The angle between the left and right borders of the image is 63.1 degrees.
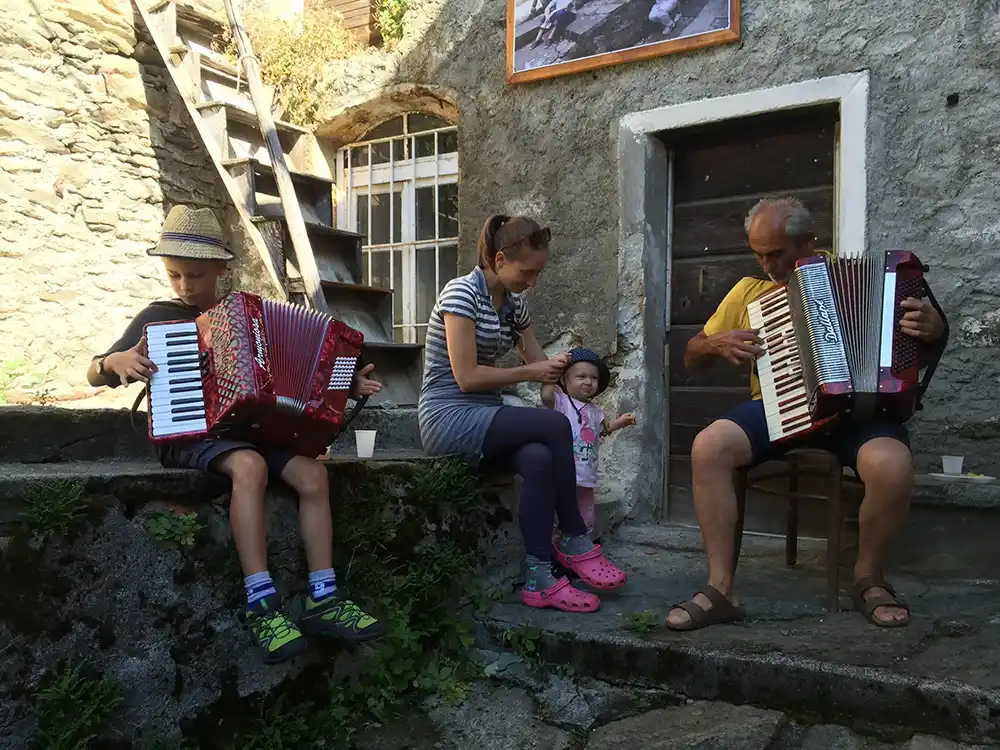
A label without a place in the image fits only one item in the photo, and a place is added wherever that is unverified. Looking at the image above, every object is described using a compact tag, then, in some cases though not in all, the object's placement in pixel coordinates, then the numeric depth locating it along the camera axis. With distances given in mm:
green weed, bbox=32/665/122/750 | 1809
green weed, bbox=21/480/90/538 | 1909
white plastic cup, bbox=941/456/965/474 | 3072
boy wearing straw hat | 2148
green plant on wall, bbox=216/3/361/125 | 4922
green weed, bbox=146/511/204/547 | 2104
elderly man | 2371
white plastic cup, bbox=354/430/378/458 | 3002
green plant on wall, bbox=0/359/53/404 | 4301
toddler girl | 3121
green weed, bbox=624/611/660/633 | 2383
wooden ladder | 4406
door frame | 3834
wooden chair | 2537
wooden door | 3727
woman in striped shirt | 2660
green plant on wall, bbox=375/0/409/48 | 4660
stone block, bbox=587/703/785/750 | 1942
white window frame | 4984
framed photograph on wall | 3766
